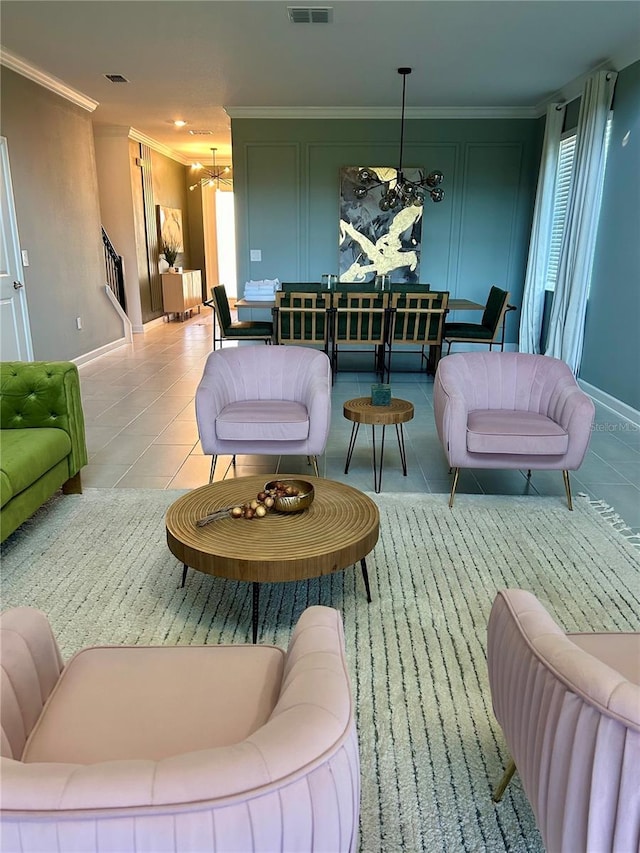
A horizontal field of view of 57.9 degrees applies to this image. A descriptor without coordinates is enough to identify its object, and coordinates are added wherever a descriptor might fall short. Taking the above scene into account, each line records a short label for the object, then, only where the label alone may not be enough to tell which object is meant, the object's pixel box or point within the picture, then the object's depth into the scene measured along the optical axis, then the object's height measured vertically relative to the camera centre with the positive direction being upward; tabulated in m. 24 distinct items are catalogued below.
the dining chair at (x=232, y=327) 5.77 -0.75
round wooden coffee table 1.85 -0.93
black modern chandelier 6.02 +0.68
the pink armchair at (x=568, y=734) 0.84 -0.73
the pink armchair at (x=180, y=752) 0.66 -0.66
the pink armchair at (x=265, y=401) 3.02 -0.80
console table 9.39 -0.65
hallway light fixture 10.45 +1.39
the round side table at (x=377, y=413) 3.04 -0.81
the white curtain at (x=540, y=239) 6.10 +0.19
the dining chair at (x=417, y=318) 5.43 -0.57
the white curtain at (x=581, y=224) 4.87 +0.28
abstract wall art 7.07 +0.23
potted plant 9.43 -0.01
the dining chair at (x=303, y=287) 6.27 -0.35
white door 4.82 -0.30
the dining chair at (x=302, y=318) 5.34 -0.58
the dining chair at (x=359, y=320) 5.44 -0.60
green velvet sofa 2.60 -0.83
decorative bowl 2.11 -0.87
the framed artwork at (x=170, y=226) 9.30 +0.41
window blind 5.89 +0.60
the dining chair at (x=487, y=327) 5.71 -0.70
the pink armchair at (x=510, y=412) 2.86 -0.79
